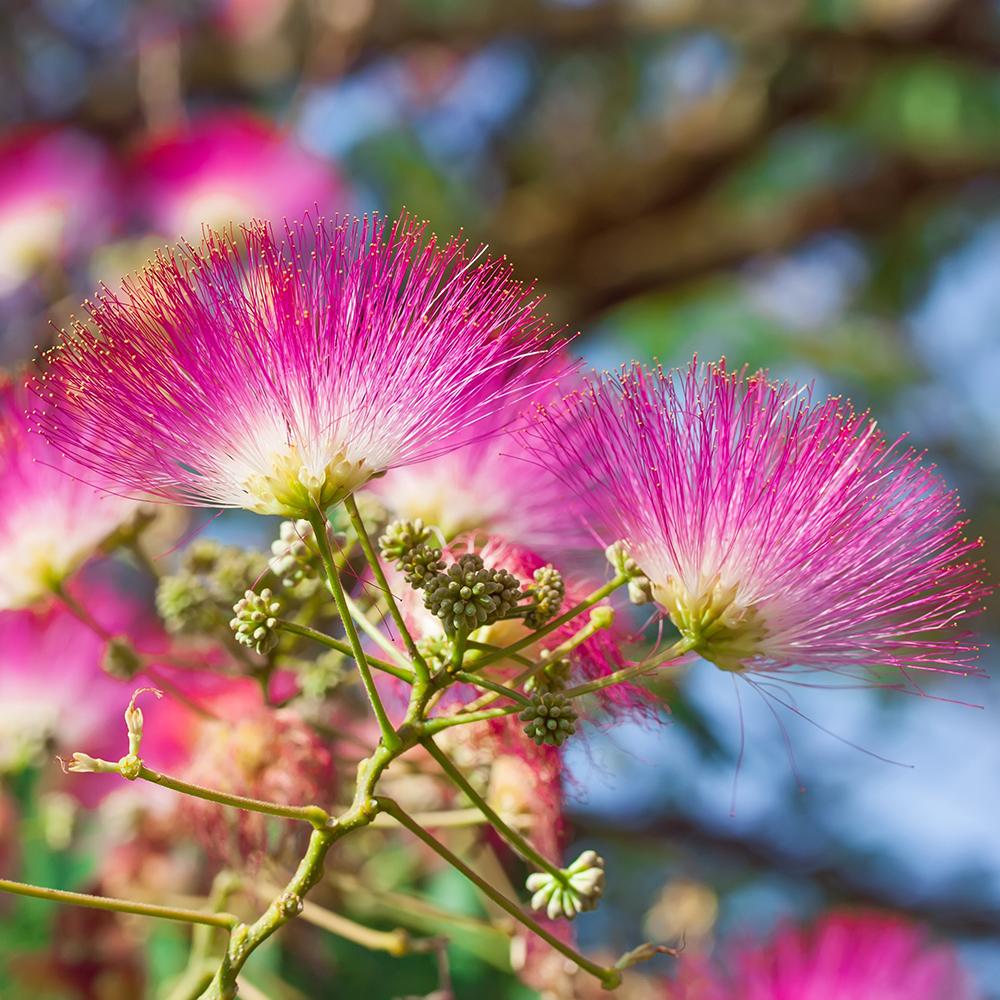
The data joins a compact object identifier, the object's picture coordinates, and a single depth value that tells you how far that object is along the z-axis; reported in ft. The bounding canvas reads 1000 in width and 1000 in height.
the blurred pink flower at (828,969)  1.33
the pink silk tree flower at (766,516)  1.06
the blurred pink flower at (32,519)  1.18
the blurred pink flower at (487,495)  1.17
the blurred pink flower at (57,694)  1.37
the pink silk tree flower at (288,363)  1.04
